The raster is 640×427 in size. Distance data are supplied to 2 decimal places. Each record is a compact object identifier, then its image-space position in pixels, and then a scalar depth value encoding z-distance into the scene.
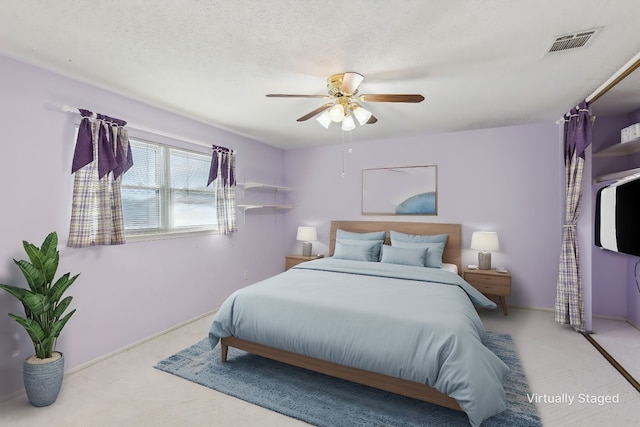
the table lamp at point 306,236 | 4.72
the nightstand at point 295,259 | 4.59
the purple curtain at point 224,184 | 3.76
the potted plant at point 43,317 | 1.94
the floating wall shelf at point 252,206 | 4.16
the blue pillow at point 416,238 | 3.95
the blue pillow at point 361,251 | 3.95
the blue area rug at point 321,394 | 1.88
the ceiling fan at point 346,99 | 2.17
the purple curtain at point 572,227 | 3.01
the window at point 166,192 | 2.98
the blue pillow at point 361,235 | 4.30
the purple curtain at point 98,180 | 2.42
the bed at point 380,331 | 1.78
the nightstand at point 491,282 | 3.50
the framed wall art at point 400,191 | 4.27
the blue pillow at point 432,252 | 3.66
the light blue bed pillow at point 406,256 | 3.61
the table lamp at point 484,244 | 3.65
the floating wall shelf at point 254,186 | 4.22
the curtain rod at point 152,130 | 2.37
